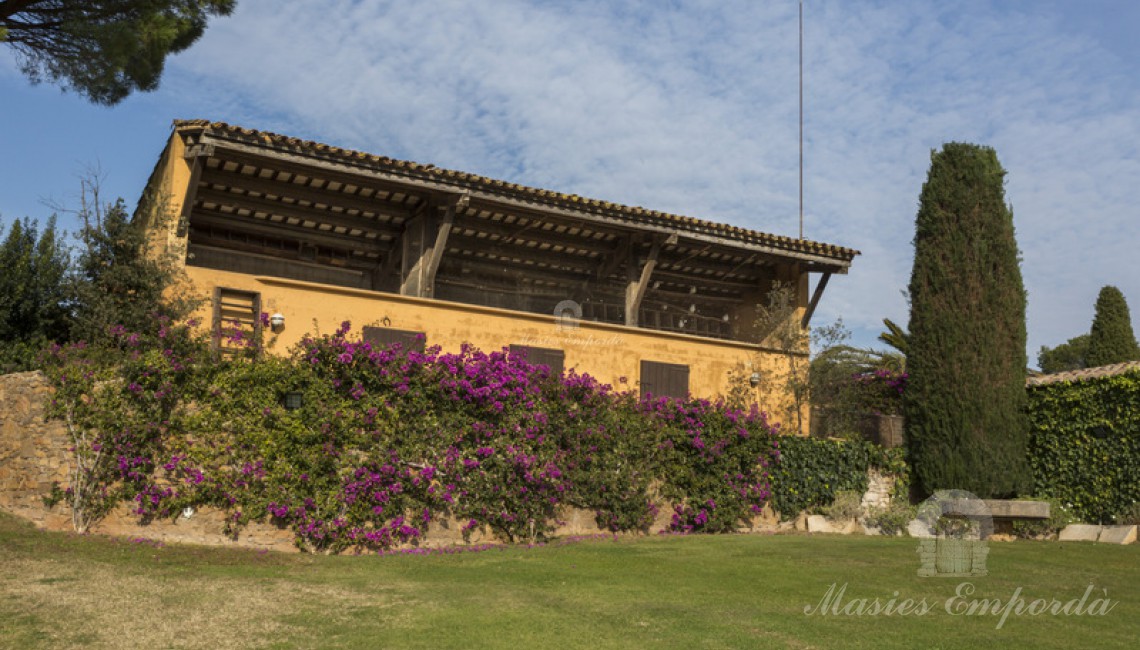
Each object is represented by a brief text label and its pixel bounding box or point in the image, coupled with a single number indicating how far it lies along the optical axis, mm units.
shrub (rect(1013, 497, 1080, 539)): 16344
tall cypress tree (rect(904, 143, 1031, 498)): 17422
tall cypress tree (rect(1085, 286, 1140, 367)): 25297
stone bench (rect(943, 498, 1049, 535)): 16031
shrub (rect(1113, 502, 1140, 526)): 15820
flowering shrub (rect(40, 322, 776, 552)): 12344
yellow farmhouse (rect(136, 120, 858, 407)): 14625
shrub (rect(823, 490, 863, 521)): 16781
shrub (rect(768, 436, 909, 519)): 17000
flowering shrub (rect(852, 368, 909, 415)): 21533
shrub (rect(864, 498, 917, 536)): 16328
